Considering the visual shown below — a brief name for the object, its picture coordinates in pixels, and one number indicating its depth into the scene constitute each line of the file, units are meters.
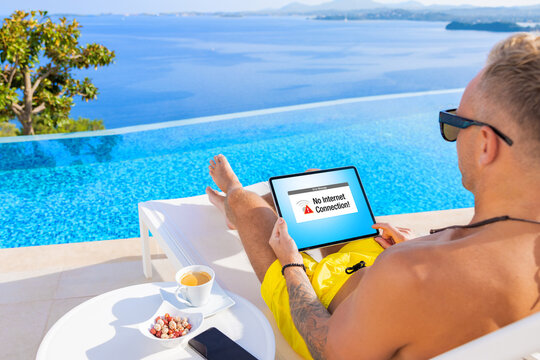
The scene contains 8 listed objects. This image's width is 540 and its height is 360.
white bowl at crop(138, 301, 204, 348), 1.33
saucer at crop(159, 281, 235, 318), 1.52
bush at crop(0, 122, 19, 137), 7.57
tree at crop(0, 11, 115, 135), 5.80
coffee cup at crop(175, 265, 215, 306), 1.50
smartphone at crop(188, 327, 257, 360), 1.31
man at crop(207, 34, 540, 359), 0.99
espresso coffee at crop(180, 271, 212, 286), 1.53
